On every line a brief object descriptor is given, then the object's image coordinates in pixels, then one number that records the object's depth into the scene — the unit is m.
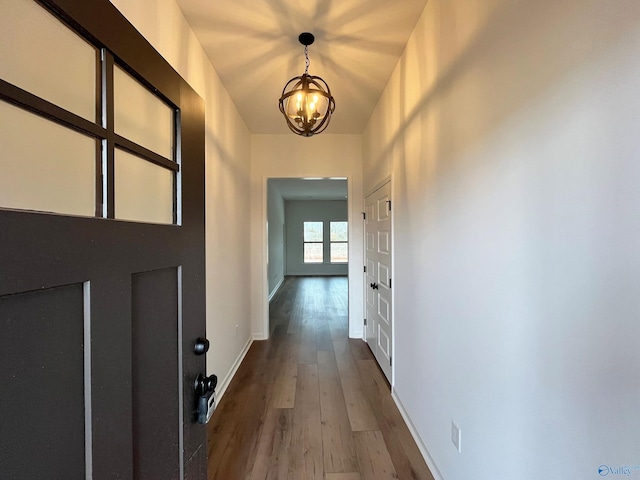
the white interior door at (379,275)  2.86
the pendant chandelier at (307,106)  1.85
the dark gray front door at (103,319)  0.49
